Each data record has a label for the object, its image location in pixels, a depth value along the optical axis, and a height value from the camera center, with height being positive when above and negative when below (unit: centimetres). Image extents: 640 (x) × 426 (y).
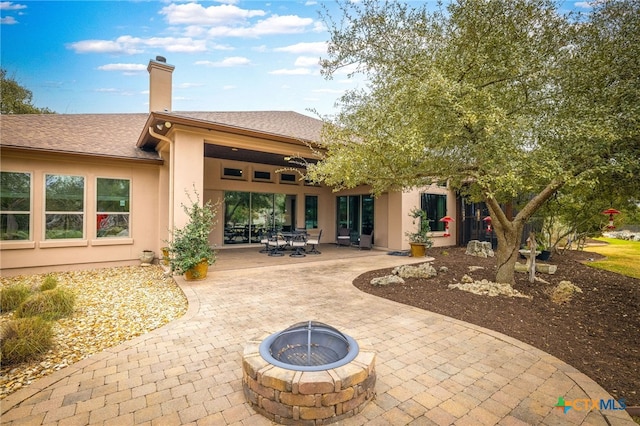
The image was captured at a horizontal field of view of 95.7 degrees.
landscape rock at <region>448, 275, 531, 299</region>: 531 -142
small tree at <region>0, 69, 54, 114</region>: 1681 +694
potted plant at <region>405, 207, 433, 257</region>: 994 -83
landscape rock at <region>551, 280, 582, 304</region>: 503 -140
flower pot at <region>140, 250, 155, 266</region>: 847 -128
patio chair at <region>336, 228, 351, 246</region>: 1266 -100
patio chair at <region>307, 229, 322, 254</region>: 1007 -136
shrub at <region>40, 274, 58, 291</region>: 508 -126
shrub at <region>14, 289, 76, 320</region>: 417 -136
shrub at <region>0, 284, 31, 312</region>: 464 -136
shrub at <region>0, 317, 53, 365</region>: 298 -135
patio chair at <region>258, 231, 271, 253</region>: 1027 -94
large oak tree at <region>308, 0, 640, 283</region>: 395 +184
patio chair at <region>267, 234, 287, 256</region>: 980 -99
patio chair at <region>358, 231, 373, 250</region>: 1159 -109
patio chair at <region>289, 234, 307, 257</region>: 966 -102
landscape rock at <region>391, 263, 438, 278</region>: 668 -135
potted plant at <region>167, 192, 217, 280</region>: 615 -73
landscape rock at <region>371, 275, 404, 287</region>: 605 -141
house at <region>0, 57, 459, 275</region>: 696 +93
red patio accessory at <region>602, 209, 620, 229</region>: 787 +4
